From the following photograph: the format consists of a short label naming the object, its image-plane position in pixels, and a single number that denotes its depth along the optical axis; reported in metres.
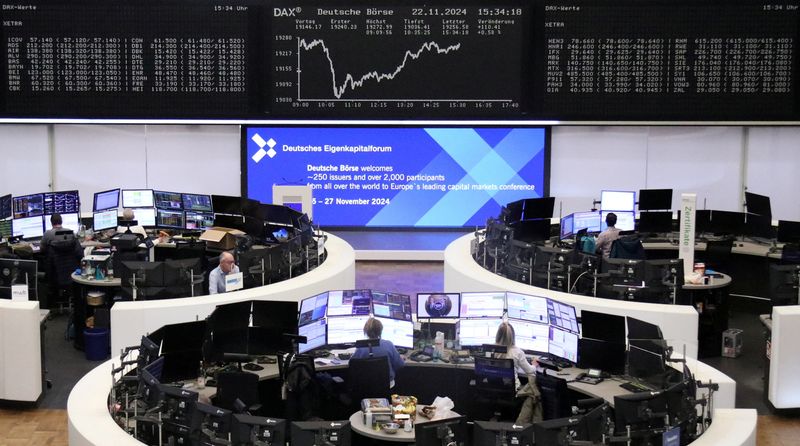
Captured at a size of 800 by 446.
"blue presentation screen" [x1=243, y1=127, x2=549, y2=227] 16.81
